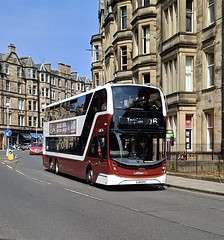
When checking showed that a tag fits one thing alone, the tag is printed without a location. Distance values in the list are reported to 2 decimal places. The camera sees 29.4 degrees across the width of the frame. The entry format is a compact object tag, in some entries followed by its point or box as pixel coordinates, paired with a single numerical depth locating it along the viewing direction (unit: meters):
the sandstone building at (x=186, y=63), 25.56
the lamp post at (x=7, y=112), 78.82
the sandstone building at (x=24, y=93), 84.69
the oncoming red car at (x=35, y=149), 57.28
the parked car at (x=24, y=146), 80.97
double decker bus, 16.09
